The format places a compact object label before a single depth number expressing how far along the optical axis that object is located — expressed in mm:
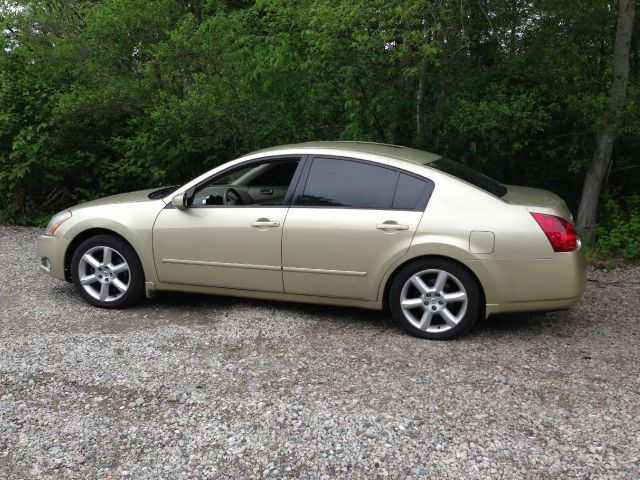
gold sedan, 5020
